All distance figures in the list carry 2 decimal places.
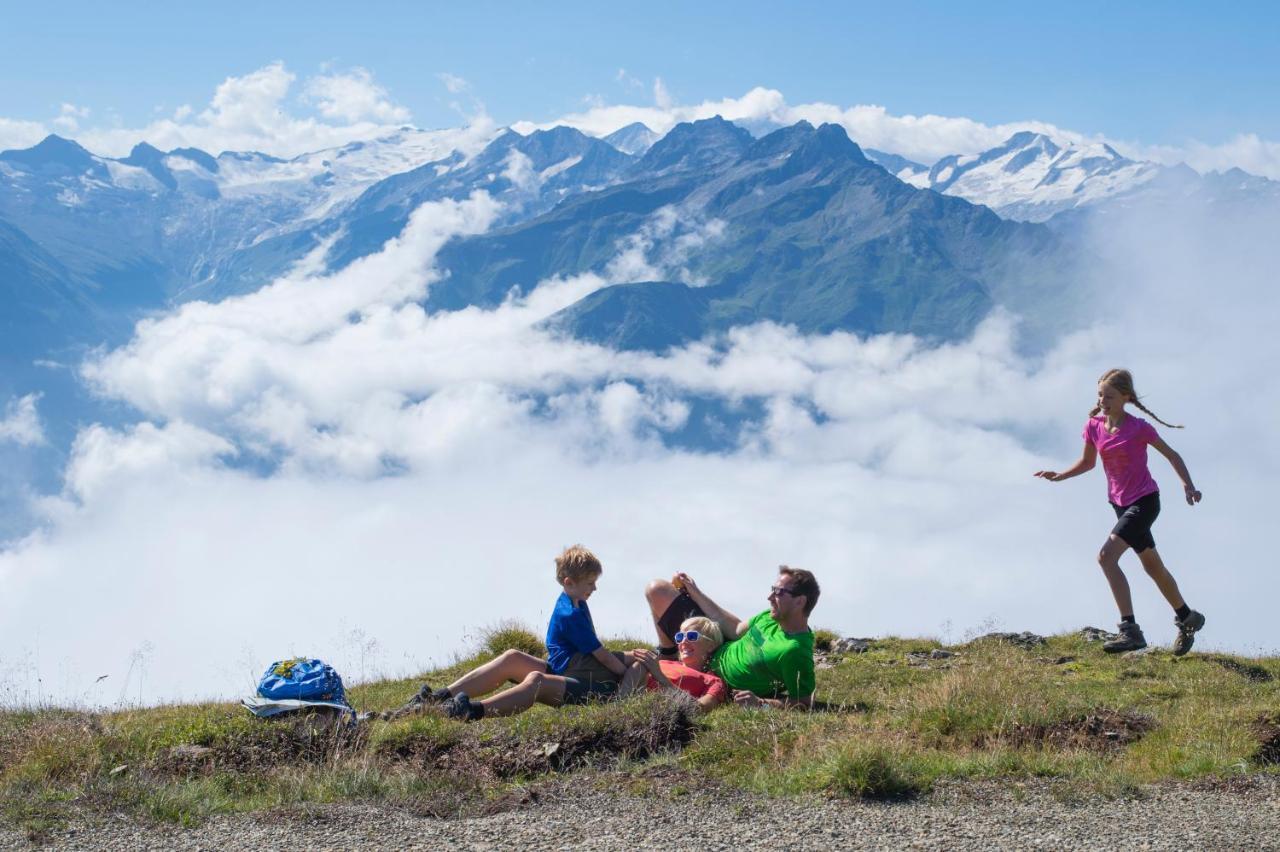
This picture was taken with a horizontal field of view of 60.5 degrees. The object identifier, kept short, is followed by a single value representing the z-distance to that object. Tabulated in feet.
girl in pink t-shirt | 44.06
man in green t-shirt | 34.81
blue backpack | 32.86
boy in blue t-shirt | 34.88
